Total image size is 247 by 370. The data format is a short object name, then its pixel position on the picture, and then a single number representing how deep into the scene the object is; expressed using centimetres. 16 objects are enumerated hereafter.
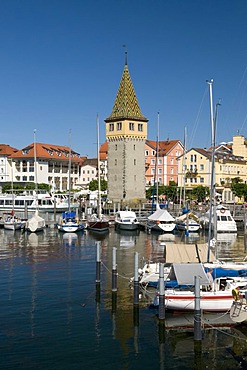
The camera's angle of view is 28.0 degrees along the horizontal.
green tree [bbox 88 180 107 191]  11791
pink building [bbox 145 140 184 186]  11044
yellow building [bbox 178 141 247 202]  9600
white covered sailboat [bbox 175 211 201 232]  5903
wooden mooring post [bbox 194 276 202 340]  1853
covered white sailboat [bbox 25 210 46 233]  5803
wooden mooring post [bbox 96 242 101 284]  2719
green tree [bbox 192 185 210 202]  9088
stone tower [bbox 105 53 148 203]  9206
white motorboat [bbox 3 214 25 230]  6012
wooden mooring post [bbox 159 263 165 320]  2064
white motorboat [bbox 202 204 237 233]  5984
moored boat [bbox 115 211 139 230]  6212
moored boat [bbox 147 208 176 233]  5996
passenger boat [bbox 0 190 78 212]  9025
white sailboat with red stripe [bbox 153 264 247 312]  2219
